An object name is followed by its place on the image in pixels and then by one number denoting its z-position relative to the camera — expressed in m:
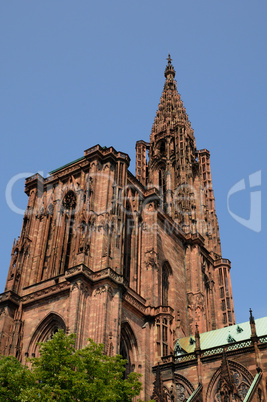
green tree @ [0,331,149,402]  19.70
